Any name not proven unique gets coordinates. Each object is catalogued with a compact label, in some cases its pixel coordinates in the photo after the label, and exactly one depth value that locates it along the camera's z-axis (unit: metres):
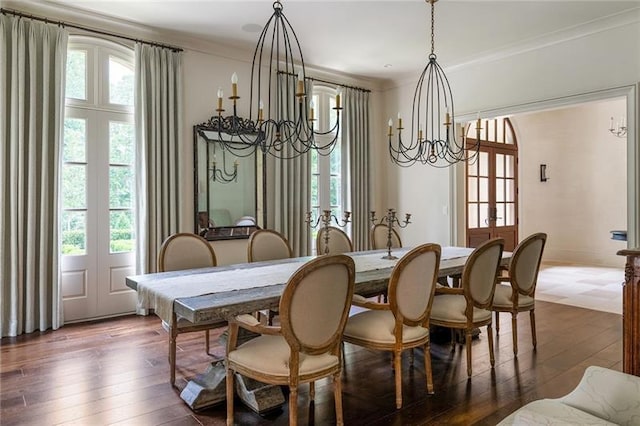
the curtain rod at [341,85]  5.91
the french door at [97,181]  4.26
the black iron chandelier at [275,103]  5.11
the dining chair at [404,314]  2.48
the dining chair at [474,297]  2.87
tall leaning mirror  4.92
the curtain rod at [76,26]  3.83
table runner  2.36
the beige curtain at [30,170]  3.81
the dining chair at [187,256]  3.16
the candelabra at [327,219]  3.26
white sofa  1.27
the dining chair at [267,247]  3.76
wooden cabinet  2.10
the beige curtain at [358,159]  6.32
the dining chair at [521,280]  3.22
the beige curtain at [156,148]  4.49
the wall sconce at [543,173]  8.88
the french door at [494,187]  6.50
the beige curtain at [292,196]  5.50
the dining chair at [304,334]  2.00
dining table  2.17
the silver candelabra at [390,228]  3.55
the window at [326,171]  6.11
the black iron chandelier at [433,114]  5.94
